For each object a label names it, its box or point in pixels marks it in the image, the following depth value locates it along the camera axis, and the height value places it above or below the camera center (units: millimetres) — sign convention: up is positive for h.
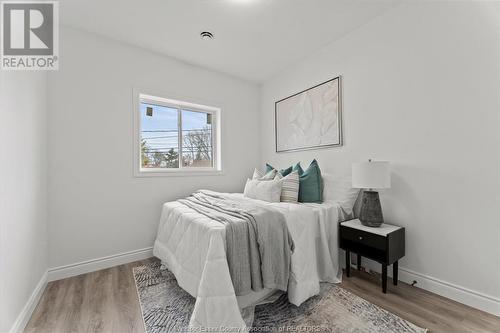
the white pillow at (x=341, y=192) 2330 -285
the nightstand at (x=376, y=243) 1817 -696
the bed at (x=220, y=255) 1340 -736
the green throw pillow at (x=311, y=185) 2418 -217
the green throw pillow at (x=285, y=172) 2807 -72
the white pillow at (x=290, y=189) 2381 -254
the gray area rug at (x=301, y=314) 1445 -1101
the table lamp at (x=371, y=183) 1911 -152
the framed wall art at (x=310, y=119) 2631 +667
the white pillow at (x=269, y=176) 2697 -119
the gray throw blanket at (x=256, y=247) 1475 -597
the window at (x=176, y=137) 2920 +462
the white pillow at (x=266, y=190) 2377 -270
